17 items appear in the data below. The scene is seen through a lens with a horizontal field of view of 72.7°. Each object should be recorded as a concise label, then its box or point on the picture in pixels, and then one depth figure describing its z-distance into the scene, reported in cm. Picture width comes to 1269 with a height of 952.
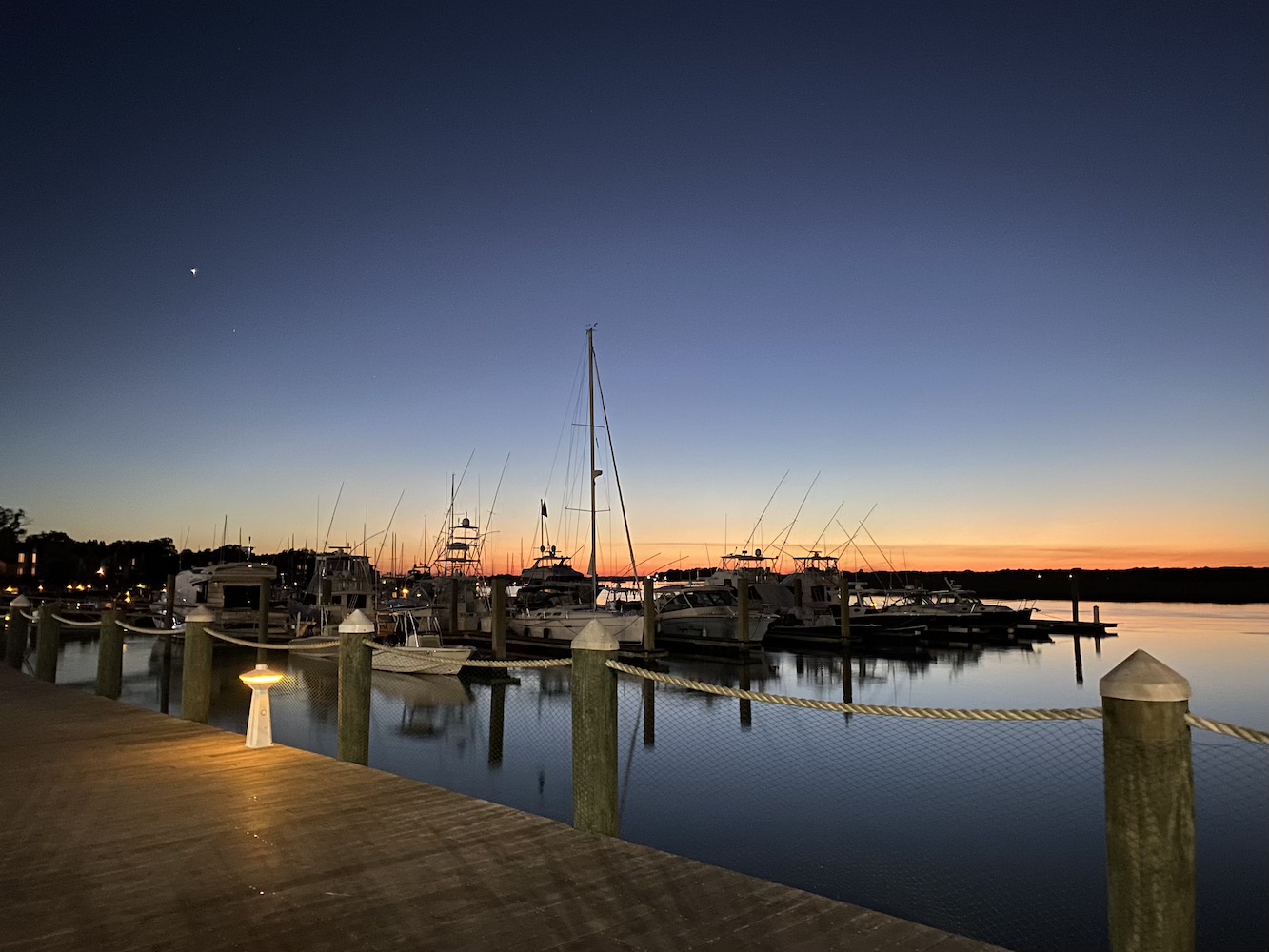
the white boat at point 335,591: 3797
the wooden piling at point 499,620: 2708
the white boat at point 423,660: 2591
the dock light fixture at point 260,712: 770
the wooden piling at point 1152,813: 310
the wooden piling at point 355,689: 716
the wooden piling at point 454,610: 3603
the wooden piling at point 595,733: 513
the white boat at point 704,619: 3744
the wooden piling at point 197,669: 932
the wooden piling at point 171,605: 3697
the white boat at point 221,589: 4244
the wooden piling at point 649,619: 3003
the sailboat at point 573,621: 3425
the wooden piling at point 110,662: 1180
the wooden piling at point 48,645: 1365
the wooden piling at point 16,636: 1622
